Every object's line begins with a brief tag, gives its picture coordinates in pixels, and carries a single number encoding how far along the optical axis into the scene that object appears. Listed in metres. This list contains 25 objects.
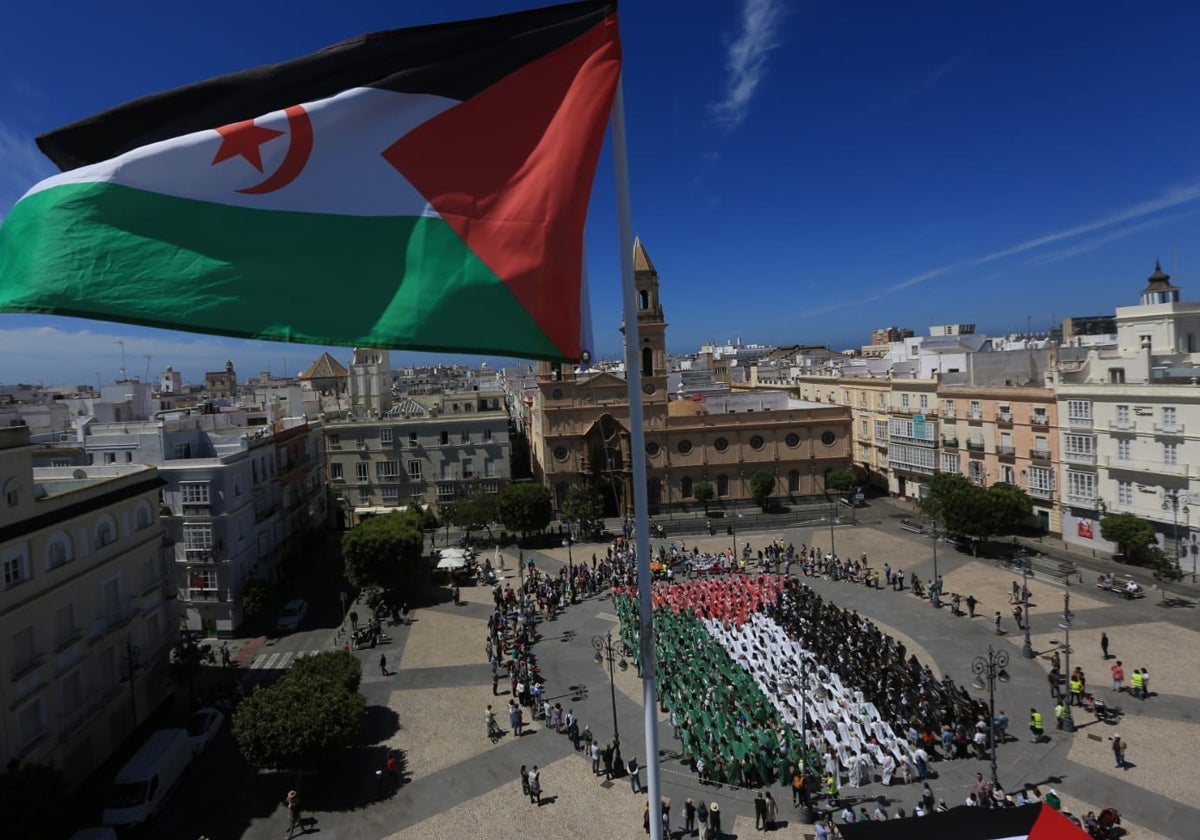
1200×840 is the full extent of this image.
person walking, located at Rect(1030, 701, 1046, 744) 19.62
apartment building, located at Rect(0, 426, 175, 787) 18.19
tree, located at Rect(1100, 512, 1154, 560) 33.66
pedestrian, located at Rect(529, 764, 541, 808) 17.75
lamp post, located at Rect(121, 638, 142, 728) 22.30
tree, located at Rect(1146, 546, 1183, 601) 30.66
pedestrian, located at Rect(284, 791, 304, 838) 17.25
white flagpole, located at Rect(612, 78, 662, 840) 5.62
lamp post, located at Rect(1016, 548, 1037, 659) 24.99
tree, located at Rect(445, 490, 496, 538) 44.69
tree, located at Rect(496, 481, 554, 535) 43.56
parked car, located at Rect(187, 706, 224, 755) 21.62
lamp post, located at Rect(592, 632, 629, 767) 21.41
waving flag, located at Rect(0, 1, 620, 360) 5.73
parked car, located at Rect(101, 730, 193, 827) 17.58
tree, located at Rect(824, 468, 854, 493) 51.72
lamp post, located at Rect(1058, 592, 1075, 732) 20.05
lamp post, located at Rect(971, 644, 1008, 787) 17.09
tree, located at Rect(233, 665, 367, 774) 17.75
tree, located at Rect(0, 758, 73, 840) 14.34
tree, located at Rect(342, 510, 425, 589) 32.62
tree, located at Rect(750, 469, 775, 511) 51.47
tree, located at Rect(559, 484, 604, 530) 46.00
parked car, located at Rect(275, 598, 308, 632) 31.69
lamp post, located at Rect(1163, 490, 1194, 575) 32.94
